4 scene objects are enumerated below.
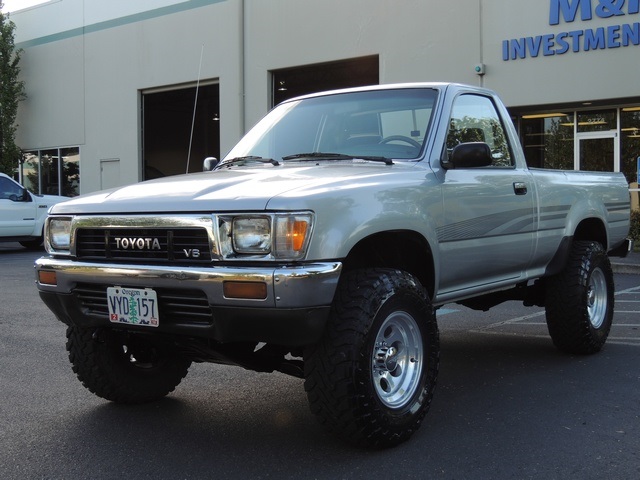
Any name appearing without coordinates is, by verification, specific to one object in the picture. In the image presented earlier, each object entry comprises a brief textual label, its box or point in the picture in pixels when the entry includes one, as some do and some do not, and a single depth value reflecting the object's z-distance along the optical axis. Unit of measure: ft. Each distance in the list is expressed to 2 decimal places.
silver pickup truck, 11.23
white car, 53.93
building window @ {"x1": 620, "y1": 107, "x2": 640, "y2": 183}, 52.21
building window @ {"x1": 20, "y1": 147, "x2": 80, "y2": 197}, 84.53
